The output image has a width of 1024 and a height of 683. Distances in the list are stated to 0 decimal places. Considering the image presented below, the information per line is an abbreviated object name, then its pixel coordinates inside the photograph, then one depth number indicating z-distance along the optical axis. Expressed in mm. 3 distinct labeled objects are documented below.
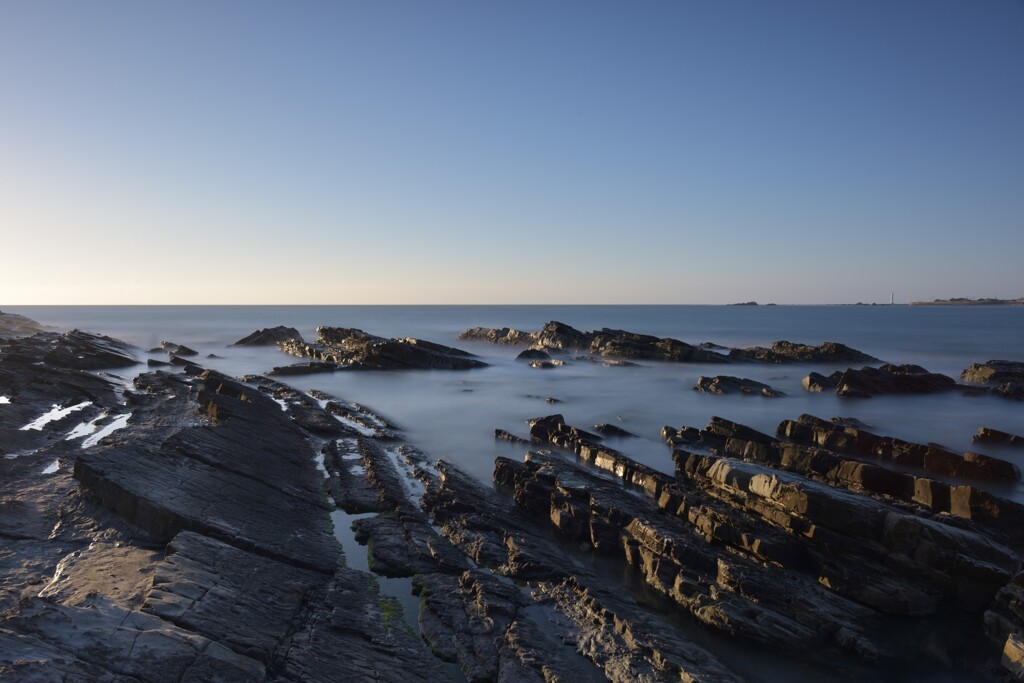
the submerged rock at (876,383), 39156
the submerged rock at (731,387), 39628
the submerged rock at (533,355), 64250
